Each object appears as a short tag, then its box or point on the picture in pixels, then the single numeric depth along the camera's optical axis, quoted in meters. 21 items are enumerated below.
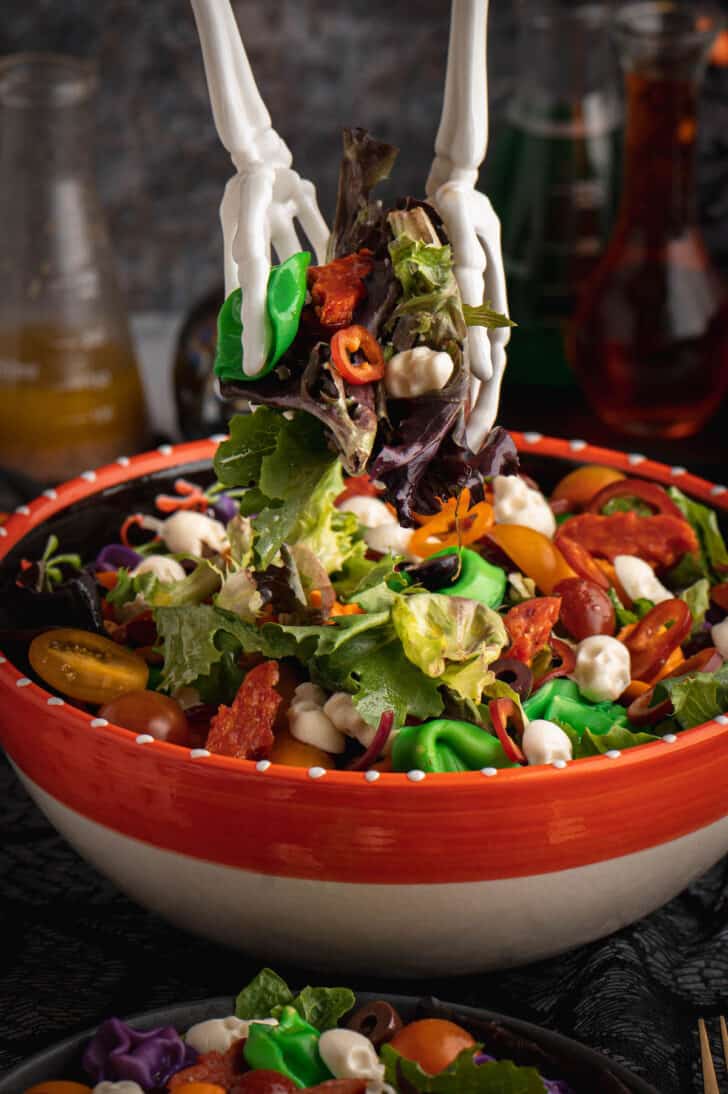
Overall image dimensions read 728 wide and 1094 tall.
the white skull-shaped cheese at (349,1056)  0.98
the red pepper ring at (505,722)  1.17
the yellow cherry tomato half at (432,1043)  1.00
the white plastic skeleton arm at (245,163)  1.11
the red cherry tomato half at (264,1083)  0.95
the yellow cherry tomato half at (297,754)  1.18
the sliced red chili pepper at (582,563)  1.42
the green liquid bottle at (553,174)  2.27
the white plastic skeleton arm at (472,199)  1.19
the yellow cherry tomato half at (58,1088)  0.97
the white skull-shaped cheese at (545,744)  1.17
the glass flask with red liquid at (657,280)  2.06
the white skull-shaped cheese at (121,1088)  0.96
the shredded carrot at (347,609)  1.30
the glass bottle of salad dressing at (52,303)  2.05
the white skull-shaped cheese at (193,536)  1.49
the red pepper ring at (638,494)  1.53
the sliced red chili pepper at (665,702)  1.26
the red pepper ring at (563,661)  1.30
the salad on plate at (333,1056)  0.94
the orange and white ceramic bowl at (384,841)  1.11
